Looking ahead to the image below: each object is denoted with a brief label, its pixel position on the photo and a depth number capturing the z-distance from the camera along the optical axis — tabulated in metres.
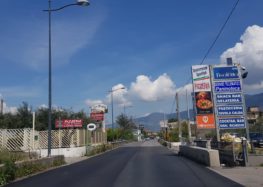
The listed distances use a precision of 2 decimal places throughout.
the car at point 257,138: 40.29
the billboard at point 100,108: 81.35
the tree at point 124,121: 127.94
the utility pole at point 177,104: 61.47
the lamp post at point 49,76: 24.06
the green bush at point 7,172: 15.55
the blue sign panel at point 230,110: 26.27
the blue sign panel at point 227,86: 26.33
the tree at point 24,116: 56.31
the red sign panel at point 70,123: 45.81
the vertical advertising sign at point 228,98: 26.28
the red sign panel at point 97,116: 67.25
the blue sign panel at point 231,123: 26.33
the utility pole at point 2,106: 67.20
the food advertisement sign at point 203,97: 31.56
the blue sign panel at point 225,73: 26.35
